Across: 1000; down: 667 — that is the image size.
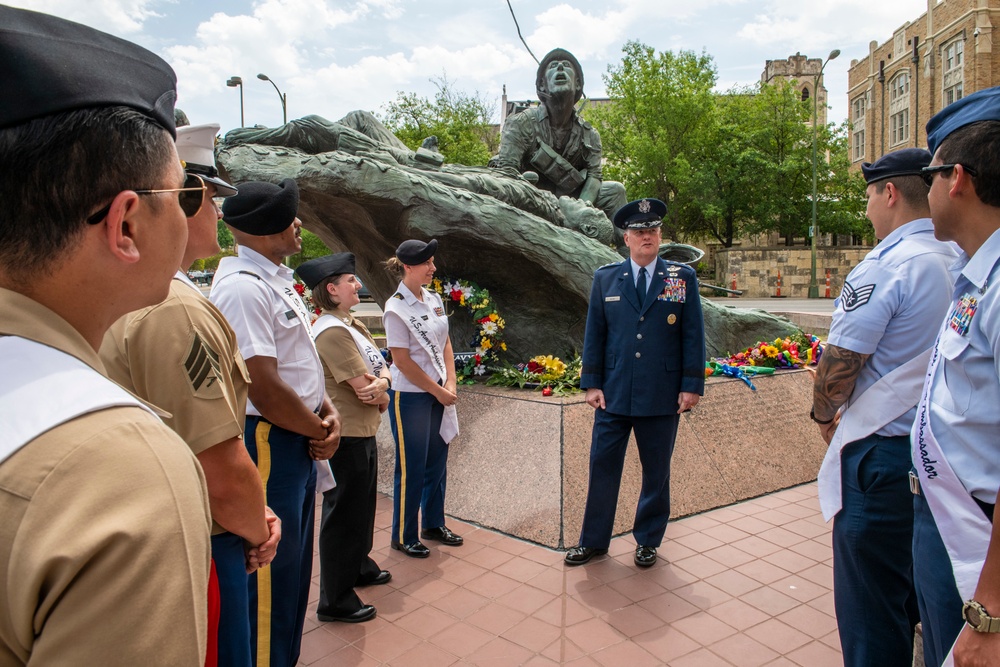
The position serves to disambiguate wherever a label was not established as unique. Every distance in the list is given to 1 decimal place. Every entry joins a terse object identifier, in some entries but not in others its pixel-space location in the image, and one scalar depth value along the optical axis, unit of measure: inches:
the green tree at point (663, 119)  1154.7
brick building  1162.6
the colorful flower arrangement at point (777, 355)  260.2
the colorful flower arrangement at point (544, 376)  225.5
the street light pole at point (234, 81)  804.0
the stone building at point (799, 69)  2121.1
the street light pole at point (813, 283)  1034.1
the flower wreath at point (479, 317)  248.4
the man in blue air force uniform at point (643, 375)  155.8
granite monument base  175.8
